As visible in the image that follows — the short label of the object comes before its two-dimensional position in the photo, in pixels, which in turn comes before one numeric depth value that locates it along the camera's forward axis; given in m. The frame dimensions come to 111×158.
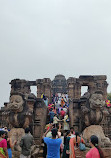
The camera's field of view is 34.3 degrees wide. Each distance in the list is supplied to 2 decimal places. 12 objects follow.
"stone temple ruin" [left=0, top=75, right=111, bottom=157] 7.36
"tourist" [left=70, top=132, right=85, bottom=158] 4.57
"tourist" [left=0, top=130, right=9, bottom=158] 3.99
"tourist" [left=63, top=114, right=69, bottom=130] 9.15
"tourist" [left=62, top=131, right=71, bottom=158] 5.08
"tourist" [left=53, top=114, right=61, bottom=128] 9.15
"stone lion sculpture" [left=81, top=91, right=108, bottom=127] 7.62
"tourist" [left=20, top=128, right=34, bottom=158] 4.93
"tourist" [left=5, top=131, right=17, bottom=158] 4.44
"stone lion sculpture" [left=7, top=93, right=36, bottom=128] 7.30
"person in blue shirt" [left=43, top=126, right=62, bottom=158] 3.96
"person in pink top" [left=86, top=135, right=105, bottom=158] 2.92
